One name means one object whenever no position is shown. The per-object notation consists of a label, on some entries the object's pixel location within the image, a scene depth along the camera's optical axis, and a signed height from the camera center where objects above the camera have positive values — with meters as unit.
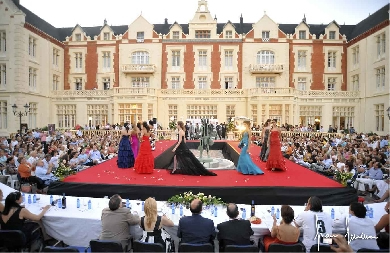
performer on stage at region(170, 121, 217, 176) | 9.19 -1.32
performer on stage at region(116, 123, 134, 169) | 10.43 -1.21
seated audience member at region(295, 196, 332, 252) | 4.44 -1.59
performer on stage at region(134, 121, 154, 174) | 9.32 -1.18
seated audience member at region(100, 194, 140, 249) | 4.47 -1.61
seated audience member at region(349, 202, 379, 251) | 4.14 -1.60
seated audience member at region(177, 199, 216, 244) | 4.23 -1.63
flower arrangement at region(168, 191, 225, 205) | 6.13 -1.72
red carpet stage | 7.32 -1.73
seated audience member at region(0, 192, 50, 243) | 4.54 -1.56
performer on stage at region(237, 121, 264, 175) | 9.23 -1.28
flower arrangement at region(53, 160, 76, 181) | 8.05 -1.48
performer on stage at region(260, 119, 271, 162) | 11.83 -0.81
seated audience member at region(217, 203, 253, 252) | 4.22 -1.67
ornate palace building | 28.11 +5.69
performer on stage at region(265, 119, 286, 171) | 9.80 -1.10
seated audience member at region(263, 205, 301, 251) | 4.12 -1.60
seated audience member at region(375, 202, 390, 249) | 4.07 -1.66
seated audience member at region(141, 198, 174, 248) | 4.29 -1.58
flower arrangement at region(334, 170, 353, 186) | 7.61 -1.48
